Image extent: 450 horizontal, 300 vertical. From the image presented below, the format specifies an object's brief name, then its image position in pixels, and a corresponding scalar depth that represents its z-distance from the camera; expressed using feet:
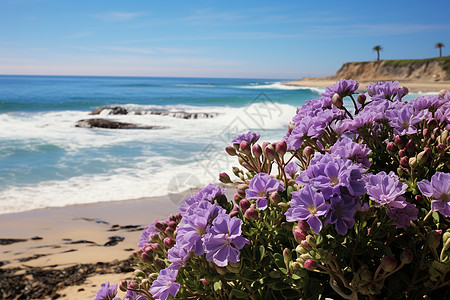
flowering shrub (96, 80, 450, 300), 3.34
